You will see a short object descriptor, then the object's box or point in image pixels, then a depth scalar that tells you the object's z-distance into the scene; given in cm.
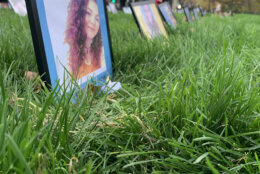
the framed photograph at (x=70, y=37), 87
